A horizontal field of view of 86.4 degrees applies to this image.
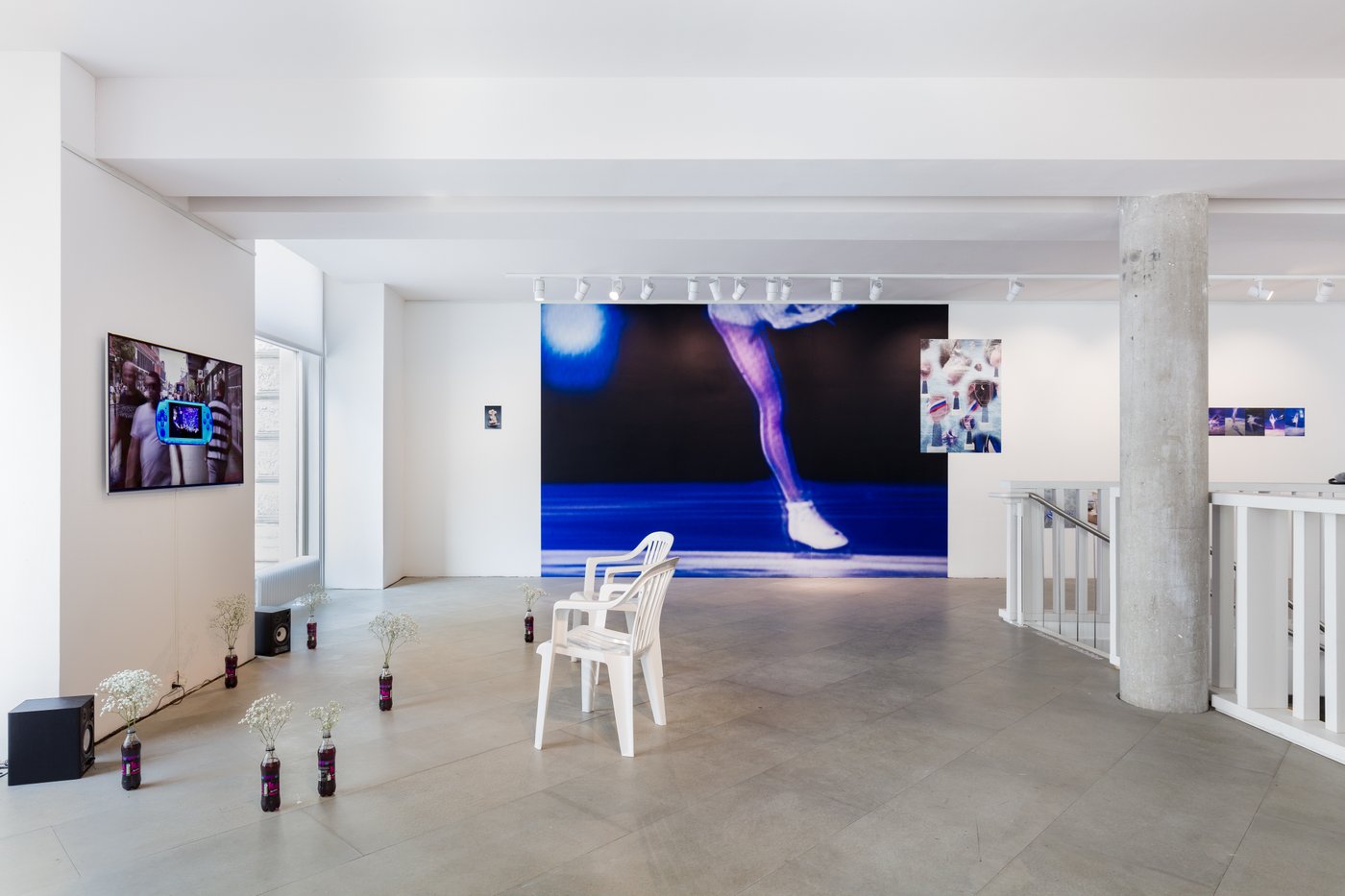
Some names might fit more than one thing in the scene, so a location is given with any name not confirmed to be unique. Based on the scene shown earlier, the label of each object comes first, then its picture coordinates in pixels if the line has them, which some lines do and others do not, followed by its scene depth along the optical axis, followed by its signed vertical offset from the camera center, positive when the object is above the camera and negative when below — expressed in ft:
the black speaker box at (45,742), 10.52 -4.37
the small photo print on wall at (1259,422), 27.76 +0.92
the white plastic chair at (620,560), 13.15 -2.72
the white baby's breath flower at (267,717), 9.55 -3.70
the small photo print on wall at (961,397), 28.12 +1.93
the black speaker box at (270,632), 17.37 -4.52
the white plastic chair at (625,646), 11.47 -3.34
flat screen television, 12.46 +0.55
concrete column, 13.38 -0.33
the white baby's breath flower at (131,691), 10.66 -3.70
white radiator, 21.75 -4.33
